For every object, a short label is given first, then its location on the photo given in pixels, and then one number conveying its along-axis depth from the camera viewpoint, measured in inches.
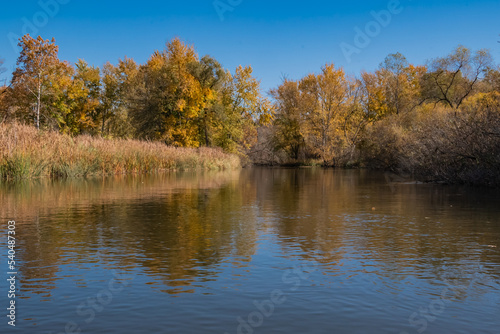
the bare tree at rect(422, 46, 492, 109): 2166.6
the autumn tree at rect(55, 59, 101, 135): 2128.4
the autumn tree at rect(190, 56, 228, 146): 1919.3
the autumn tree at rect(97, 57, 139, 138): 2341.3
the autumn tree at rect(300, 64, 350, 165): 2230.6
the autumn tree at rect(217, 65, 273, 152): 2064.5
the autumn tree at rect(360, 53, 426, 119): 2444.6
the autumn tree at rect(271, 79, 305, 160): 2466.8
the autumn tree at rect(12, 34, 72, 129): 1825.8
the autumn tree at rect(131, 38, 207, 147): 1844.2
